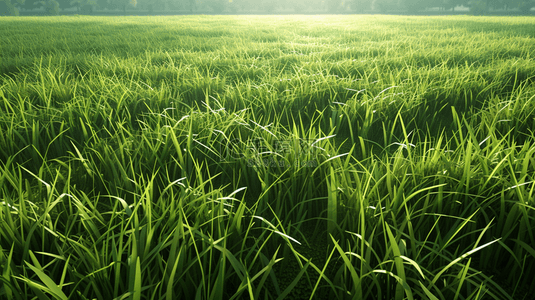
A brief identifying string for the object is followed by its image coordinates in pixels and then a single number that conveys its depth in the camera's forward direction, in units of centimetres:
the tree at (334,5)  5206
